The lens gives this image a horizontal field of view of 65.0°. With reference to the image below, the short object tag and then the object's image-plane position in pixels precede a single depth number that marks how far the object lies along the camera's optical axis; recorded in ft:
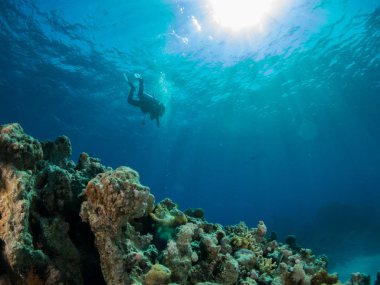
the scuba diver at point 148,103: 58.90
